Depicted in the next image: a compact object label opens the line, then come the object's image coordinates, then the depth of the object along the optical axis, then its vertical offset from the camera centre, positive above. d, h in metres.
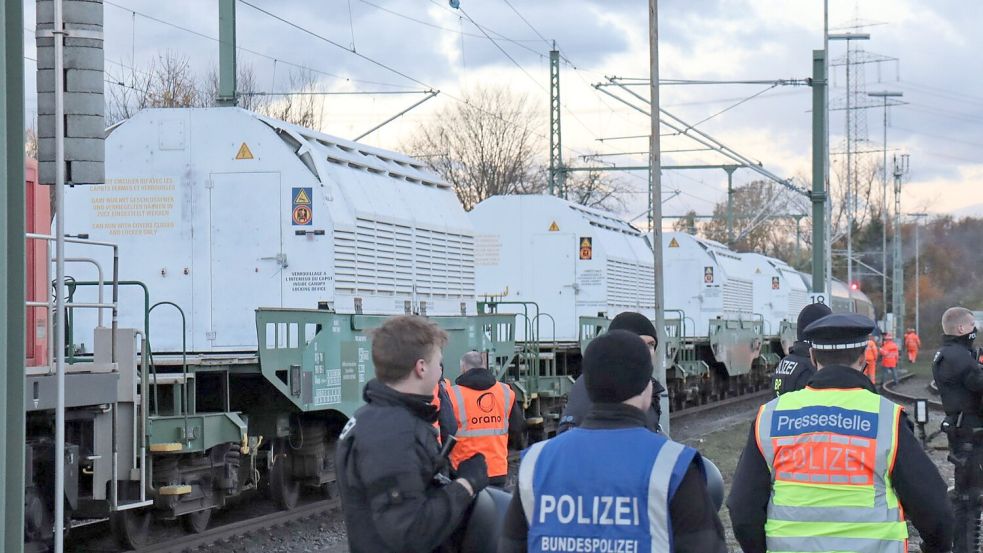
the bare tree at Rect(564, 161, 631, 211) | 54.97 +4.41
